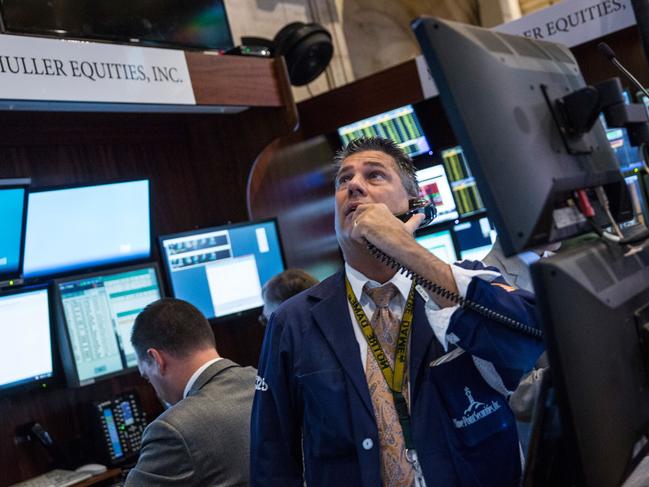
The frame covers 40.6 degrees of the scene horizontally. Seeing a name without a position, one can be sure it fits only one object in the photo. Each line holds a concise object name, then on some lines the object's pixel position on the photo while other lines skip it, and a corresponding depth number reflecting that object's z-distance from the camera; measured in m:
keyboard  3.22
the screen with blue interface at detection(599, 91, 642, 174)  4.68
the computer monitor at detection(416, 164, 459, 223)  5.48
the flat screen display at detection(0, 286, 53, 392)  3.27
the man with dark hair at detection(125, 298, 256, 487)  2.38
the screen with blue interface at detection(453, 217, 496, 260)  5.43
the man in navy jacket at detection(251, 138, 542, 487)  1.48
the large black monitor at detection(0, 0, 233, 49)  3.43
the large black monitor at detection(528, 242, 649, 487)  1.00
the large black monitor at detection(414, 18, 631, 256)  1.01
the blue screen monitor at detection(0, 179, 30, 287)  3.22
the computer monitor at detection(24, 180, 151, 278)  3.44
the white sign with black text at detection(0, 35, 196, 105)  3.14
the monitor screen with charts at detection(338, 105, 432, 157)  5.46
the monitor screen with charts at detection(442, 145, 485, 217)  5.41
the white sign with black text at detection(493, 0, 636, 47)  4.51
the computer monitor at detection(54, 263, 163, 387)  3.48
